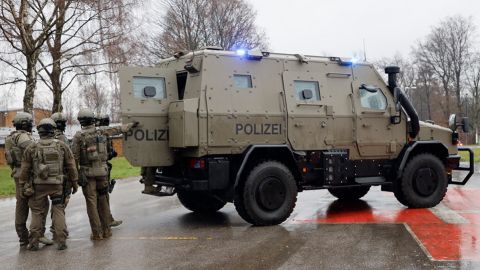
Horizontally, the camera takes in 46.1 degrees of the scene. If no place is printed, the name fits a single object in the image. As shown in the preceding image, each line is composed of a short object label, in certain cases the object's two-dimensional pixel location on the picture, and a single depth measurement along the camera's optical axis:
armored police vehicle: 8.26
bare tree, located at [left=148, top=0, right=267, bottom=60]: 31.23
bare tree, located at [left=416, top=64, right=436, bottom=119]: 58.72
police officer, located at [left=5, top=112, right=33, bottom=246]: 7.57
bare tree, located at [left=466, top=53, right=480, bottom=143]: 56.94
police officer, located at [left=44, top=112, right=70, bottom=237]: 8.55
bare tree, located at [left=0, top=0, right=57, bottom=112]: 16.55
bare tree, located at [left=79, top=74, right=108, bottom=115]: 41.05
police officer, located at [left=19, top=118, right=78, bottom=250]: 7.24
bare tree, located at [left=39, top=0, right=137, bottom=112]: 18.66
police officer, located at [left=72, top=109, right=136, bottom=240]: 7.79
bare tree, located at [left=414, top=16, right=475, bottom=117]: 55.06
